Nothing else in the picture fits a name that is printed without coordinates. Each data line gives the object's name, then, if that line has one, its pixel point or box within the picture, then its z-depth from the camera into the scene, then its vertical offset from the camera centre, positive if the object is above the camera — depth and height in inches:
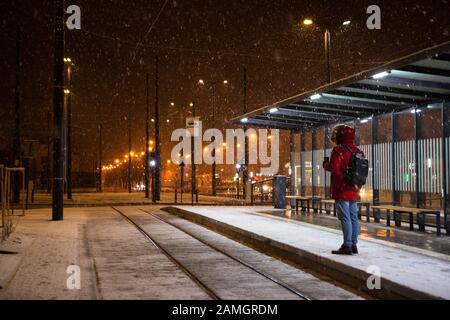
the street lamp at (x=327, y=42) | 685.9 +172.5
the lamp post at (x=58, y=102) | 663.1 +96.3
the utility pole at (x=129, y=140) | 2160.6 +170.1
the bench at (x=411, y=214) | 498.3 -31.4
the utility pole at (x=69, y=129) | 1414.9 +142.1
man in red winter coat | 358.3 -3.9
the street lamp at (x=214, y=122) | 1603.6 +176.5
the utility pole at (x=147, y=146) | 1537.4 +102.8
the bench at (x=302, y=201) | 772.0 -26.6
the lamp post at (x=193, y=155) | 1523.9 +77.3
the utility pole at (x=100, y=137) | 2454.5 +214.2
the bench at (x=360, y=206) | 632.4 -28.3
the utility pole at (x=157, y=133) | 1320.1 +118.8
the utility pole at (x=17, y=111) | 1165.7 +151.9
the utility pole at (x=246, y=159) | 1350.3 +57.5
